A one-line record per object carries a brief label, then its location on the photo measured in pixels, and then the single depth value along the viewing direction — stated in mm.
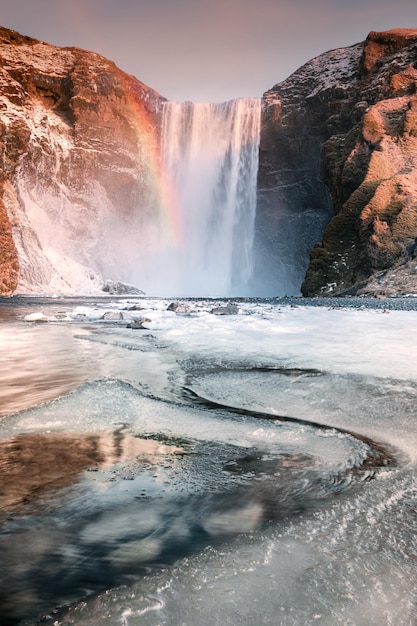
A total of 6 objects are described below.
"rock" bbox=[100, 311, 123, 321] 10700
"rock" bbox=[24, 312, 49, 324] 10328
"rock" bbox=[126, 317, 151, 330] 8109
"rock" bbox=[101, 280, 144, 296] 45188
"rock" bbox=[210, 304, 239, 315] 12778
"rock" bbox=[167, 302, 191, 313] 13492
